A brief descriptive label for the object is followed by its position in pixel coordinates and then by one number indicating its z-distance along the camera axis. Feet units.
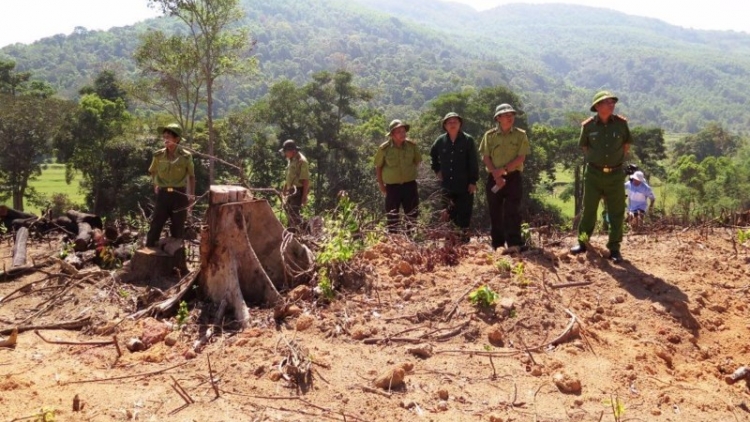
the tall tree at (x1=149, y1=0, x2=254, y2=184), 75.41
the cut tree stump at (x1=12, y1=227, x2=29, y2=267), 21.36
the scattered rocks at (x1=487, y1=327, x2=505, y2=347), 13.05
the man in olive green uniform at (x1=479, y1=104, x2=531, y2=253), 18.37
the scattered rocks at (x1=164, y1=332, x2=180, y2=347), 13.32
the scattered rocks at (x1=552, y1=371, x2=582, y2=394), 11.29
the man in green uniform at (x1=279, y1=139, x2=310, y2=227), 24.21
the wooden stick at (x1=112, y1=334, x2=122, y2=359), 12.89
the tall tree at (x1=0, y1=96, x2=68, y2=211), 79.00
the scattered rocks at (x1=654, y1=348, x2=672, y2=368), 12.86
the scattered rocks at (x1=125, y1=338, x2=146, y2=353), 13.24
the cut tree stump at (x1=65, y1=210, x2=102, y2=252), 22.65
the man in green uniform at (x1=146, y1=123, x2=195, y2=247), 20.04
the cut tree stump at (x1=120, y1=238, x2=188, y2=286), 18.70
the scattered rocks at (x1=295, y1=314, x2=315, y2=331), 13.60
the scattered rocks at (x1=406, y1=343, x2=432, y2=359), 12.46
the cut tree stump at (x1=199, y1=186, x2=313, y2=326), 15.12
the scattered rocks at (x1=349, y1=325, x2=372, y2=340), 13.26
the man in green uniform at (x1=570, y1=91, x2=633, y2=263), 17.03
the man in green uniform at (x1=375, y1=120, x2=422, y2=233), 20.83
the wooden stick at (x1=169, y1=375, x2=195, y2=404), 10.61
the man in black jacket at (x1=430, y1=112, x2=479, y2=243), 20.21
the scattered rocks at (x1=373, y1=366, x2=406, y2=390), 11.25
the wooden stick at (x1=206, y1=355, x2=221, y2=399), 10.79
